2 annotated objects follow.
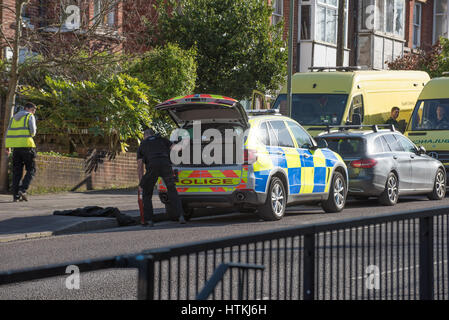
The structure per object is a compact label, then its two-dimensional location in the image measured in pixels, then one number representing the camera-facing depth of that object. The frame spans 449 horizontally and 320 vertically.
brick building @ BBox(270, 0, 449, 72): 36.91
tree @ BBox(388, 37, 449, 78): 36.41
